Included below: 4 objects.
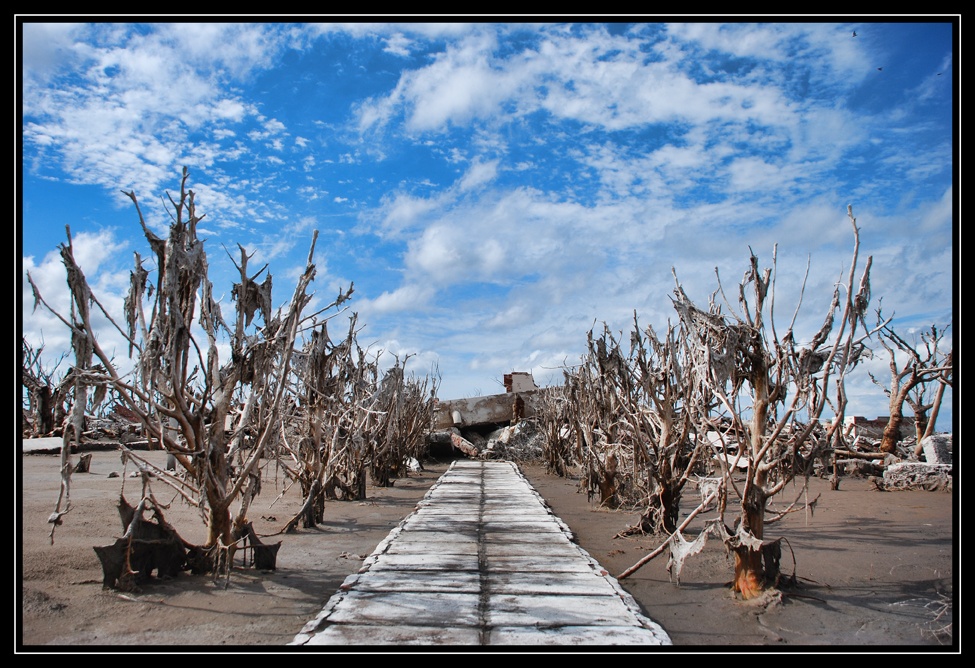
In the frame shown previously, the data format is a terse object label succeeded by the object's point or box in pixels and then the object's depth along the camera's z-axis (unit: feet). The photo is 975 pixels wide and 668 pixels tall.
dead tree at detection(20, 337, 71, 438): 63.43
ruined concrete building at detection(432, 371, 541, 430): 93.30
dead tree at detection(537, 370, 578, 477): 59.26
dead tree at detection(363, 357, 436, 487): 45.34
